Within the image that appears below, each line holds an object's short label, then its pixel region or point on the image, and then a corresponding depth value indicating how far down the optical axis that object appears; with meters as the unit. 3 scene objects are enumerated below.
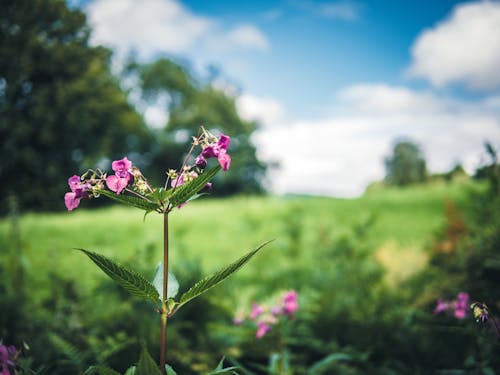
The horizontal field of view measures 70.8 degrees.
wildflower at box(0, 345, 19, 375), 0.95
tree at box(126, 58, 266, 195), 26.59
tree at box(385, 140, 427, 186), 24.21
